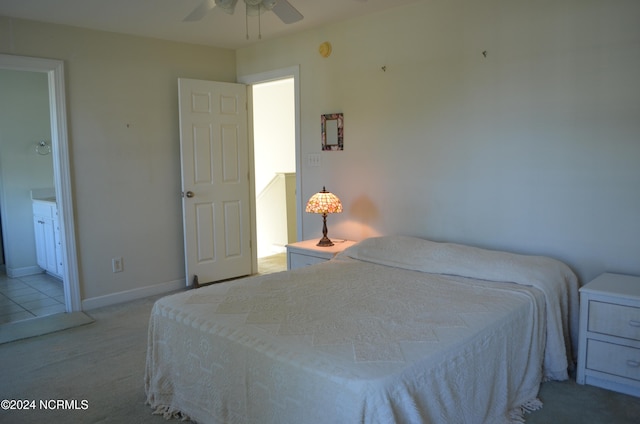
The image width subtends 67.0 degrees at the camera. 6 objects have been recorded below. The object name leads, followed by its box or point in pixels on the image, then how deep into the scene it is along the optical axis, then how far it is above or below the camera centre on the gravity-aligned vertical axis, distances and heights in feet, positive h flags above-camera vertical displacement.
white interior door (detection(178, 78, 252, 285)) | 14.60 -0.57
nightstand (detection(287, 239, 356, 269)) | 11.72 -2.27
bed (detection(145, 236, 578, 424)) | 5.46 -2.35
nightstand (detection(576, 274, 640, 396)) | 7.68 -2.91
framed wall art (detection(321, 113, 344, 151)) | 13.15 +0.79
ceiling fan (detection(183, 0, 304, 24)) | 7.97 +2.58
